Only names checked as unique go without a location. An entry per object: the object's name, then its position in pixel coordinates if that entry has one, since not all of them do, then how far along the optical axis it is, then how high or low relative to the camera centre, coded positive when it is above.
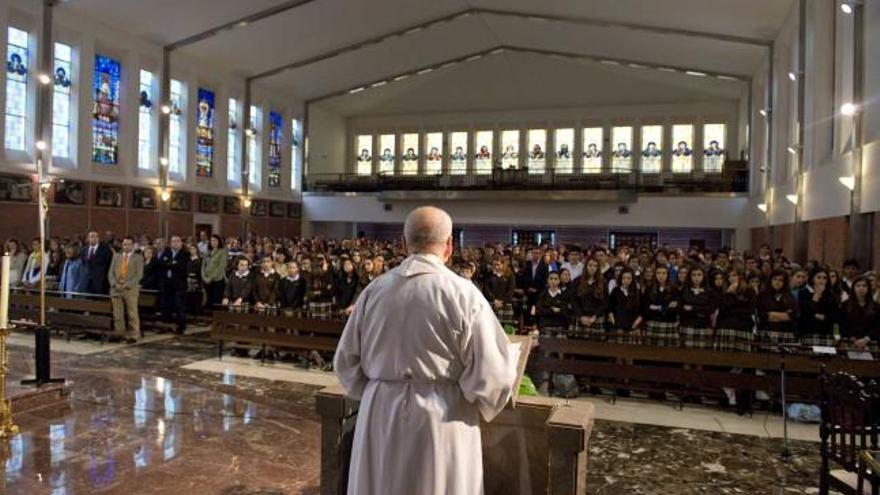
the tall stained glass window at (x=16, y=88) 15.27 +3.71
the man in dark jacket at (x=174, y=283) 10.49 -0.73
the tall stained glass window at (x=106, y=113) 17.86 +3.69
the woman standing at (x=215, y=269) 11.27 -0.51
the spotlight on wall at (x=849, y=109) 10.32 +2.43
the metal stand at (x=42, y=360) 6.01 -1.21
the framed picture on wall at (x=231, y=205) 22.56 +1.34
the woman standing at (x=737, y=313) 6.70 -0.67
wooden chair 3.23 -0.94
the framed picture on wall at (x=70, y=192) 16.44 +1.24
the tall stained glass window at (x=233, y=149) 23.28 +3.52
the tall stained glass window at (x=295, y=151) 26.95 +4.01
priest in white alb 2.28 -0.48
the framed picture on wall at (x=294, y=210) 26.28 +1.41
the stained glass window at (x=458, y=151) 29.11 +4.46
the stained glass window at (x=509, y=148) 28.42 +4.55
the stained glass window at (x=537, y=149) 27.92 +4.45
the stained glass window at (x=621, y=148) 26.59 +4.37
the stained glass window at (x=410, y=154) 29.67 +4.36
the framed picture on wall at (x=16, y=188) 14.89 +1.20
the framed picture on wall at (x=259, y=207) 24.11 +1.36
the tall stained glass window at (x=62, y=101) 16.61 +3.71
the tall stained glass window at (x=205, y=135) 21.70 +3.76
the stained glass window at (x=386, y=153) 30.09 +4.44
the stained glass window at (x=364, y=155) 30.59 +4.41
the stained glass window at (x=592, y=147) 27.03 +4.46
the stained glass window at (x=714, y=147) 25.53 +4.30
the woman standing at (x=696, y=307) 6.82 -0.63
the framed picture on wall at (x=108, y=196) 17.61 +1.25
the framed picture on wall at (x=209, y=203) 21.34 +1.32
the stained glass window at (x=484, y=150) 28.83 +4.49
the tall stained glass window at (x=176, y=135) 20.47 +3.51
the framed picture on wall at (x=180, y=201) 20.12 +1.29
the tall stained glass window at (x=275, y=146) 25.69 +4.01
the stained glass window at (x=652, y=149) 26.20 +4.27
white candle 4.86 -0.43
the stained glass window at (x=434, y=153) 29.42 +4.39
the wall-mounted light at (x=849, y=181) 10.33 +1.22
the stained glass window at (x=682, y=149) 25.92 +4.25
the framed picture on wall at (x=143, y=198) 18.73 +1.28
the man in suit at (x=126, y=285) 9.46 -0.70
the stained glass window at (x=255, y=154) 24.53 +3.52
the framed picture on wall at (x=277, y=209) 25.09 +1.37
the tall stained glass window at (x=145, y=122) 19.33 +3.69
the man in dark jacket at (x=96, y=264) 10.27 -0.42
